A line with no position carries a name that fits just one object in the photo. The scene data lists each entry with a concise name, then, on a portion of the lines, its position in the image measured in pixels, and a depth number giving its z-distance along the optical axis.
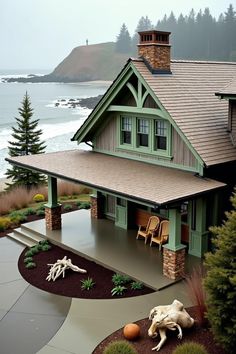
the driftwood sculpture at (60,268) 14.85
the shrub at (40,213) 21.61
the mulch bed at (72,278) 13.76
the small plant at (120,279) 14.16
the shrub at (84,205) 22.74
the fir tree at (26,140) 32.81
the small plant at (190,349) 9.90
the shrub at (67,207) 22.47
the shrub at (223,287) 9.33
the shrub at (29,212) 21.80
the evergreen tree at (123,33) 199.50
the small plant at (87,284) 14.05
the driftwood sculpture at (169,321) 10.90
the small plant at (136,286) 13.80
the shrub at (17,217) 20.58
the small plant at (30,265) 15.76
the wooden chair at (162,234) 16.45
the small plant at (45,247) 17.16
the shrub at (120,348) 10.24
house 14.59
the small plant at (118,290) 13.61
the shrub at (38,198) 25.10
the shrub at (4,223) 19.97
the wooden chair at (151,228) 16.98
